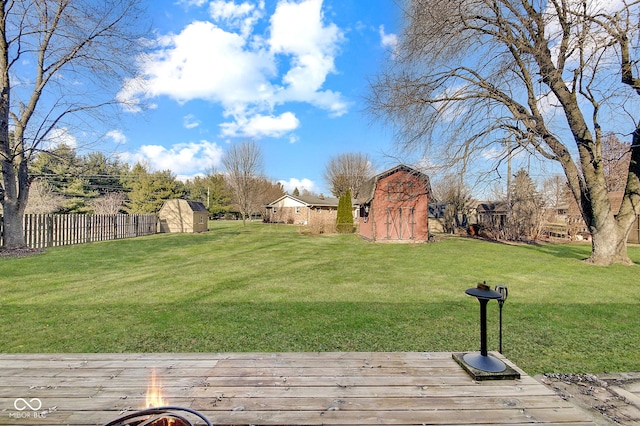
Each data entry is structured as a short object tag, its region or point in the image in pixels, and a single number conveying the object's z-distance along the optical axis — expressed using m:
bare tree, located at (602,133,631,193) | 24.31
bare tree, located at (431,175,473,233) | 24.08
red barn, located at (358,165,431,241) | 18.31
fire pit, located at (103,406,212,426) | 1.18
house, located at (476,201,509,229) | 19.39
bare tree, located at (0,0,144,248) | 10.23
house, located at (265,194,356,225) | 39.16
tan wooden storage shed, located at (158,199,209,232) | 23.88
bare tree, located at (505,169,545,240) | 18.14
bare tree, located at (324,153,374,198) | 42.50
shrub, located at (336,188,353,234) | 23.09
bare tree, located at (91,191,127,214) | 27.12
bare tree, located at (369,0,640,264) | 8.93
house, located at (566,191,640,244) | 17.38
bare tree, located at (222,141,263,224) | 32.59
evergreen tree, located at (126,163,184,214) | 33.75
